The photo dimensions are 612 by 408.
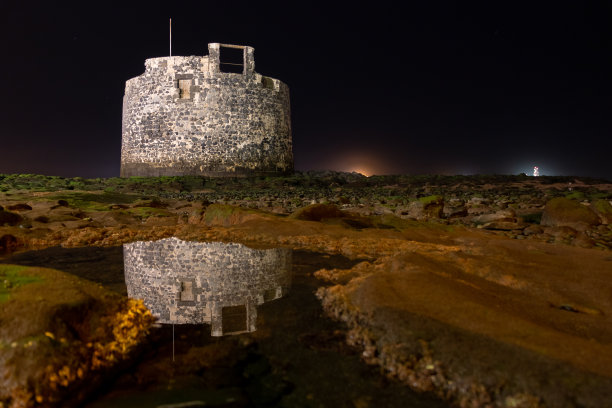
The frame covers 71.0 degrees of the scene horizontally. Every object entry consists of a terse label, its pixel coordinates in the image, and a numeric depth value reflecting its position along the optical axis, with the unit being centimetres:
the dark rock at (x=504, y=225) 679
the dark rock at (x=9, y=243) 571
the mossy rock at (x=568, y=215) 685
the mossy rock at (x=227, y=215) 709
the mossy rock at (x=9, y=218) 679
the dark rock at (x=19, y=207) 787
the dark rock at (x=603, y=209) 738
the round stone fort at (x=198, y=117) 1498
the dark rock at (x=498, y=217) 705
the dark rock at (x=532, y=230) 649
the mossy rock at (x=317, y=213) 709
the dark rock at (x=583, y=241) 543
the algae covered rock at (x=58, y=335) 194
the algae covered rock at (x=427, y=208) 787
